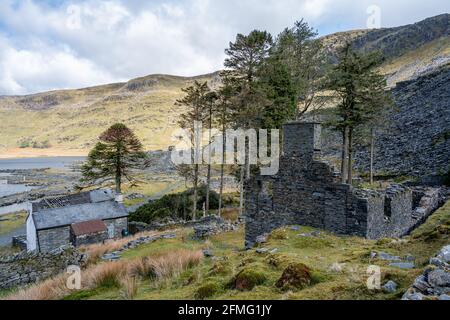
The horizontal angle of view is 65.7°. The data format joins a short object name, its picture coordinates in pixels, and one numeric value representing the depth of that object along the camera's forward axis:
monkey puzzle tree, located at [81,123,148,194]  43.16
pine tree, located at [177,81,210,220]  37.16
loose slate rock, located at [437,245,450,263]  6.70
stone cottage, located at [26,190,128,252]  29.50
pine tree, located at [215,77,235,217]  33.25
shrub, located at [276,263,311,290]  7.42
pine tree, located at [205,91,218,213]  36.32
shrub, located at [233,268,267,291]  7.85
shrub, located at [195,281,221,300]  7.75
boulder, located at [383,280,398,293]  6.35
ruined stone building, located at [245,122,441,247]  14.29
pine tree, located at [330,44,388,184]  23.20
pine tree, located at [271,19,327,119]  32.12
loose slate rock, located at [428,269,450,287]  5.64
